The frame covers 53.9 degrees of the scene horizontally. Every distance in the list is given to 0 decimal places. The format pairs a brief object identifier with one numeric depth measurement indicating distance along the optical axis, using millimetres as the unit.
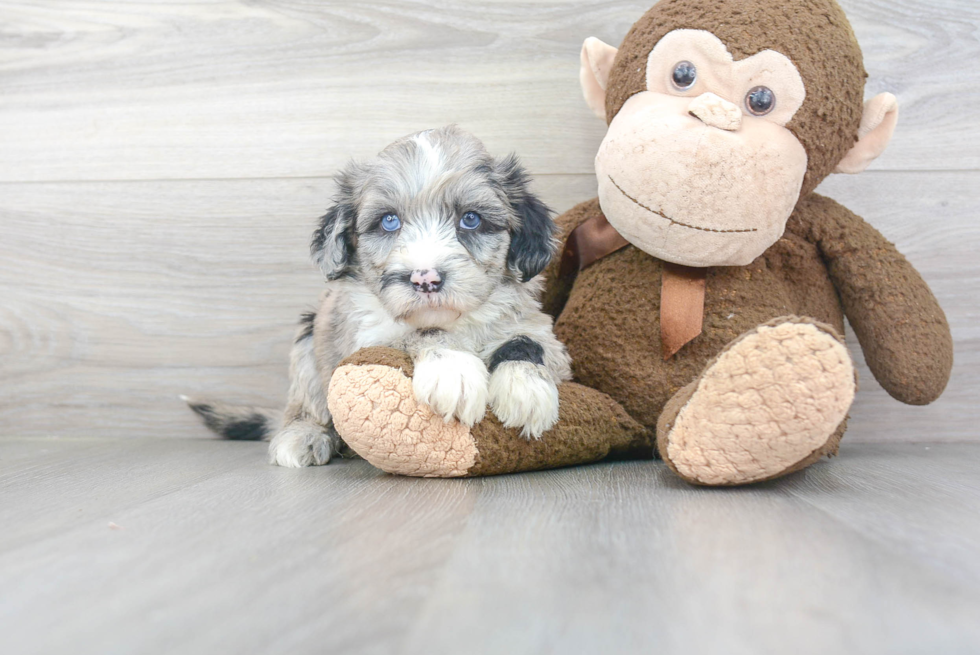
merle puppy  590
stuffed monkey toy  530
